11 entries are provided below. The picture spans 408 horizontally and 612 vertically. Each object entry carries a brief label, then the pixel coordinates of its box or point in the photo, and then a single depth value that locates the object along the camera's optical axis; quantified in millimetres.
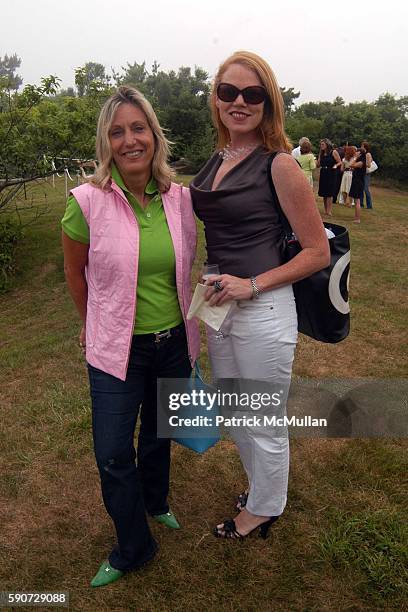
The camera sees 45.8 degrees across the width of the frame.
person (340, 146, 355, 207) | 10762
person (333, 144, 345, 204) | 10384
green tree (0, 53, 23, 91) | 97000
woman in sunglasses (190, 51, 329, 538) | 1765
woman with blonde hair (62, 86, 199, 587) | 1809
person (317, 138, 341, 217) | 10305
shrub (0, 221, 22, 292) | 7453
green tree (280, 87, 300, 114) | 29997
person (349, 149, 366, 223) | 10258
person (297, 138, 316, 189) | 9195
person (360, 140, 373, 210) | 10555
